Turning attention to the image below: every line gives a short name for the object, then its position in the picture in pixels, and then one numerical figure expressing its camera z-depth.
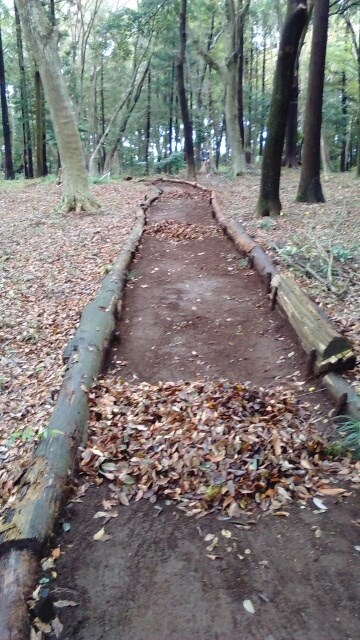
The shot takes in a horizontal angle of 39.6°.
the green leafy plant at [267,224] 10.24
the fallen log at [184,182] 18.11
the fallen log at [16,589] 2.41
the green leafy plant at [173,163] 28.64
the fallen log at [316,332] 4.73
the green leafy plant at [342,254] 7.74
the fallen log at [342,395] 4.13
